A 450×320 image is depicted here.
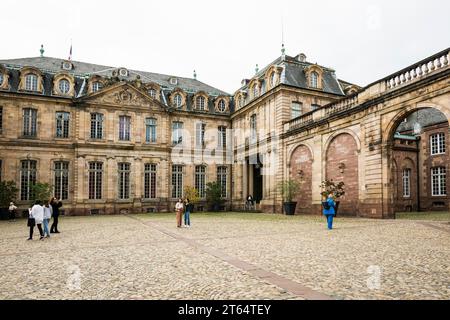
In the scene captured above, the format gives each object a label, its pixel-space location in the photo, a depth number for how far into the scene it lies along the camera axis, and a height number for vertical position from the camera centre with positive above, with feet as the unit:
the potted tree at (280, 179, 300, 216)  70.54 -4.66
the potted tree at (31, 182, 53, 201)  74.59 -3.87
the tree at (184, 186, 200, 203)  90.33 -5.76
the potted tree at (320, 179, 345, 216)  60.39 -3.10
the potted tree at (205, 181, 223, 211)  97.82 -6.59
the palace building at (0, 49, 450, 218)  79.51 +9.75
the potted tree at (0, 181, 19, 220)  73.32 -5.03
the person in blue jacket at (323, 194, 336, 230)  40.34 -4.77
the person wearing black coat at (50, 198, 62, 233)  41.70 -4.63
